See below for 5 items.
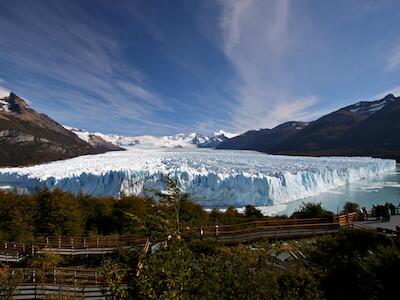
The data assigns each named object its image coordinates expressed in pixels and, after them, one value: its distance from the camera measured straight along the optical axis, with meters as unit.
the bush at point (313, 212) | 22.08
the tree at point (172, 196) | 12.89
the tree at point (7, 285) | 9.99
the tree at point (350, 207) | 25.96
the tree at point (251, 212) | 27.25
